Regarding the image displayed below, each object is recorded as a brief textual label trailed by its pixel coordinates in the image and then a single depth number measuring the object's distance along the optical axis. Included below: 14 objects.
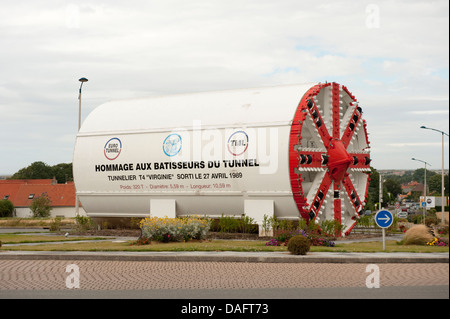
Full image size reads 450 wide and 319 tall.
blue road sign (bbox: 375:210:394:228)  22.67
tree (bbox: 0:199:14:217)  86.16
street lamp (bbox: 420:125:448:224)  54.79
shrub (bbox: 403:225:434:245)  25.52
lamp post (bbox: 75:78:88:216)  45.12
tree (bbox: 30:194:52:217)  73.94
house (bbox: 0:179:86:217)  94.31
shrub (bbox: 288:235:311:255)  21.17
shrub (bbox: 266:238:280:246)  25.51
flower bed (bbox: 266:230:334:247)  25.45
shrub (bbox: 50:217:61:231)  41.25
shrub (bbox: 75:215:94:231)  38.78
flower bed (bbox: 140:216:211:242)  27.86
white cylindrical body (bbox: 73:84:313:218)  31.31
